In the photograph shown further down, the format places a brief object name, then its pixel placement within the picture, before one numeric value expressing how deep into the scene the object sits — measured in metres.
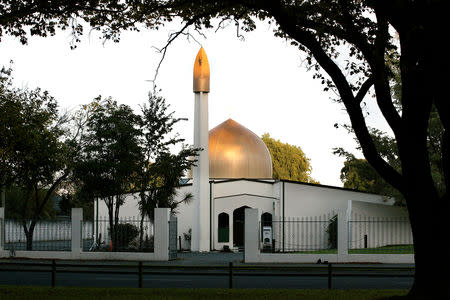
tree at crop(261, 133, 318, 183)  86.19
